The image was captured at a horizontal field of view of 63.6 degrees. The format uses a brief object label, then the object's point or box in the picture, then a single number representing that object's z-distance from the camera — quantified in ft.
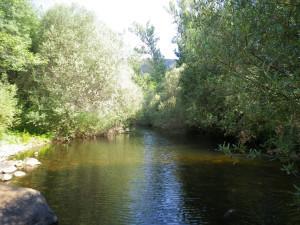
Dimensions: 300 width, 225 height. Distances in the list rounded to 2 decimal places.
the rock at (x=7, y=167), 47.46
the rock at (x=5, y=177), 43.88
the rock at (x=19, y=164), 51.34
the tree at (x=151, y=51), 200.67
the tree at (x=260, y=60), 17.14
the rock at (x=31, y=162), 52.56
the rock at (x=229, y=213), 31.89
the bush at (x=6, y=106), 64.10
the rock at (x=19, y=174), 46.15
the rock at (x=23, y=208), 27.04
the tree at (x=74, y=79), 80.72
